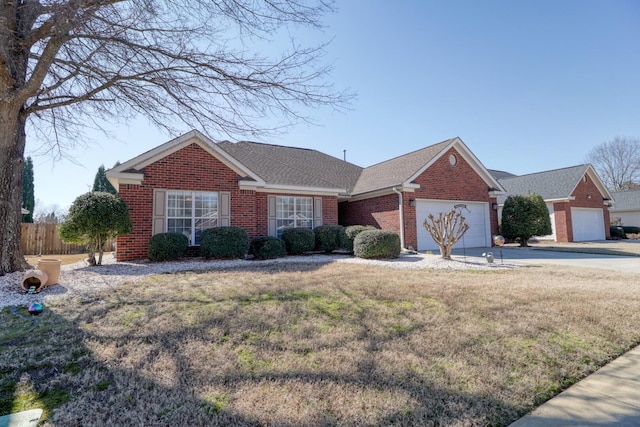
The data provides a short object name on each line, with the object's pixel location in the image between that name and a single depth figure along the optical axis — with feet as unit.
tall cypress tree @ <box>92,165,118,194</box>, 90.33
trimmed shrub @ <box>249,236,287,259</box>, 35.60
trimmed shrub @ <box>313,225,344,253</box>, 41.55
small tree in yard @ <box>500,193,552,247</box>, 54.19
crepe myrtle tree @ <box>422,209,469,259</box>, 34.97
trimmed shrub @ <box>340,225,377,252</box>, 39.78
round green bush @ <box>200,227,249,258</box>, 33.09
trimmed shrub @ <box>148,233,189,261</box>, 31.65
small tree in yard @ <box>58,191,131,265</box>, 28.12
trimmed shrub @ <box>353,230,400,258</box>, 35.19
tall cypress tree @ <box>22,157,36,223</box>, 85.51
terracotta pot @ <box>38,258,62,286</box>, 20.53
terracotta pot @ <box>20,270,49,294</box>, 18.98
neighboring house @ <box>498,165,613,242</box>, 65.46
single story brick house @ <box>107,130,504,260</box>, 34.35
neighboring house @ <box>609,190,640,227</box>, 102.30
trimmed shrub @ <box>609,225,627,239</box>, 76.69
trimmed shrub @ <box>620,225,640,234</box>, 87.71
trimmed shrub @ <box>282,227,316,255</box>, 38.91
